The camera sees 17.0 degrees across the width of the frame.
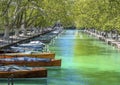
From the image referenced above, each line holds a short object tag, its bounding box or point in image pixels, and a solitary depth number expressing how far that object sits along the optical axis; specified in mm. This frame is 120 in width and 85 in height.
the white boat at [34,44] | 45831
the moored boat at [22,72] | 25547
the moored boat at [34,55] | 34550
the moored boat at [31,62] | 31906
